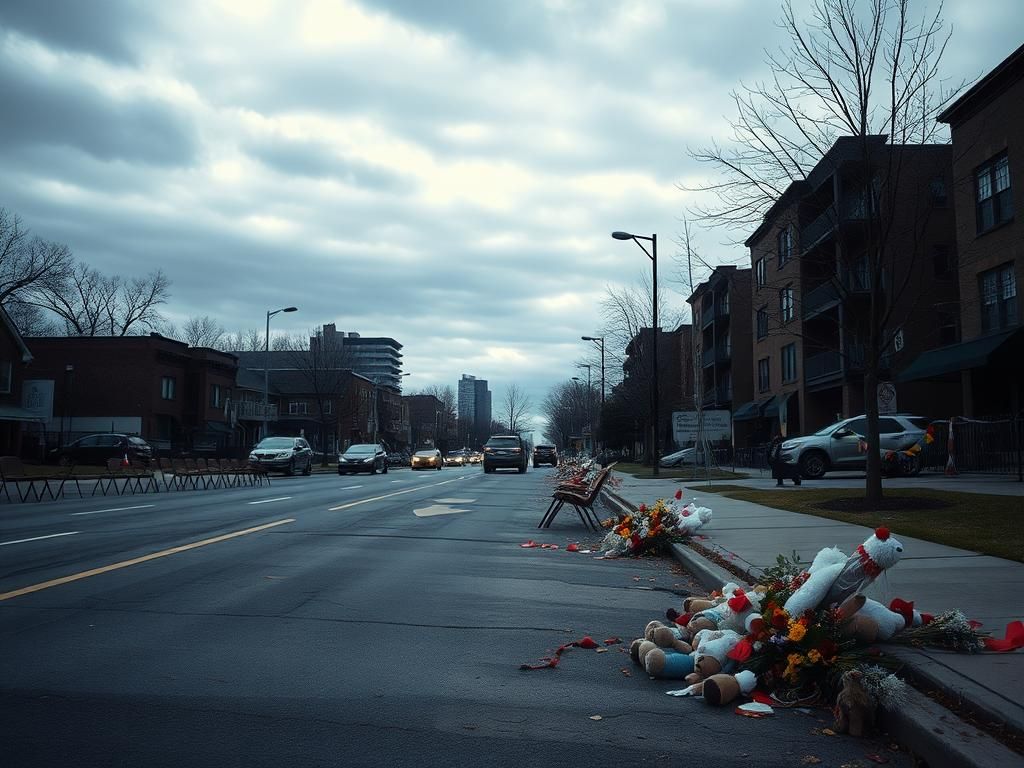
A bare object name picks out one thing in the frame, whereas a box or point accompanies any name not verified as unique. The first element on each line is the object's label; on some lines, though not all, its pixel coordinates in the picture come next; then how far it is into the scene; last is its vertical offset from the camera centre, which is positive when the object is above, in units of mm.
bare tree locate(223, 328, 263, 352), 105694 +12719
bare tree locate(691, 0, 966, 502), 14125 +4796
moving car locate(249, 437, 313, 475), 41594 -184
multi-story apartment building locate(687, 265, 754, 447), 56531 +7128
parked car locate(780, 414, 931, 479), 25375 +313
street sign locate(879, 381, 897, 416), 21797 +1440
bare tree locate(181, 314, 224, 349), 97000 +12514
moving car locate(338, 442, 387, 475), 47094 -398
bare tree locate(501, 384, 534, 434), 155625 +5552
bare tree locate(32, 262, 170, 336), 74875 +11551
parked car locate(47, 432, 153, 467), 41875 +104
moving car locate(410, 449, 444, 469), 60469 -490
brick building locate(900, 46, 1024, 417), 24062 +5926
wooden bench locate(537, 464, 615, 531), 15078 -748
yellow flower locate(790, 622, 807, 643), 5039 -1002
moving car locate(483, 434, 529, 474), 49188 +7
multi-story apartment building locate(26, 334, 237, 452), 56438 +4378
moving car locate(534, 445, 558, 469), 71044 -52
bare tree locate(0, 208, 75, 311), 56094 +11460
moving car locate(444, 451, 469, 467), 76688 -524
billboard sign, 29000 +980
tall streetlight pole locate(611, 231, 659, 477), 33312 +5701
